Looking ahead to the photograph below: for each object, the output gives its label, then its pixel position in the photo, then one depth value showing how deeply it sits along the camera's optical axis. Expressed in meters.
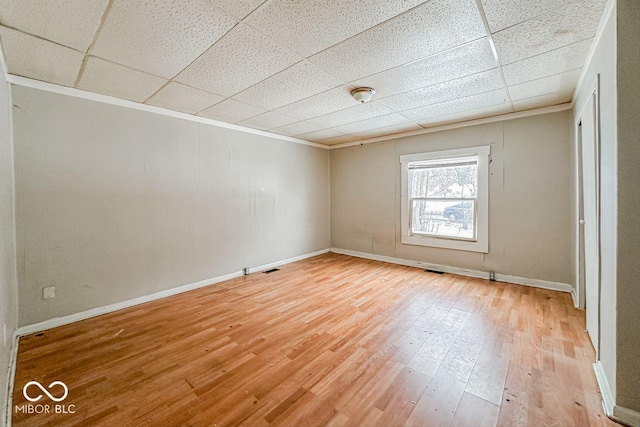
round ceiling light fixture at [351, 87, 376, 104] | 2.85
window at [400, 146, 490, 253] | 4.13
